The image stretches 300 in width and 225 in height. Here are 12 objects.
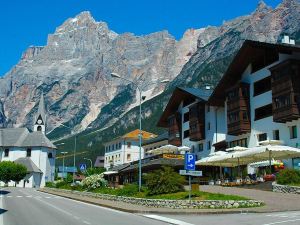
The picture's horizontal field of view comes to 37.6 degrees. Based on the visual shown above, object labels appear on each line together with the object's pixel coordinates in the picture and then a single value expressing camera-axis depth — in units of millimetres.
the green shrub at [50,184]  86531
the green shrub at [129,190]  36062
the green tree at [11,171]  105750
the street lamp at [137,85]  35294
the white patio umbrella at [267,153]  38750
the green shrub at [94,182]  50291
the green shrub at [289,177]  33688
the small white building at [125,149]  110794
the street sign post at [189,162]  25703
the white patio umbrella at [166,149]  67250
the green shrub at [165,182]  32062
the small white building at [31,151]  124688
